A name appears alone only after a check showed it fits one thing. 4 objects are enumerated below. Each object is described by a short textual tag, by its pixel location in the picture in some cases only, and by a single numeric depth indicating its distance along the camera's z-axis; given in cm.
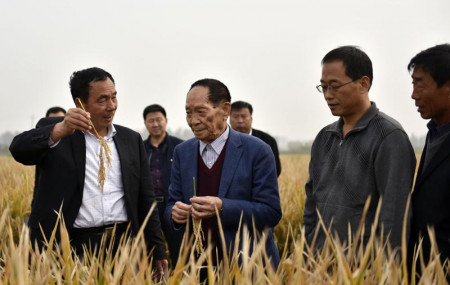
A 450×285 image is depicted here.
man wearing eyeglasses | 208
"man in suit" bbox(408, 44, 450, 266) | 203
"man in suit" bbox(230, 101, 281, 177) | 563
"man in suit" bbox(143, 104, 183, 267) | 546
